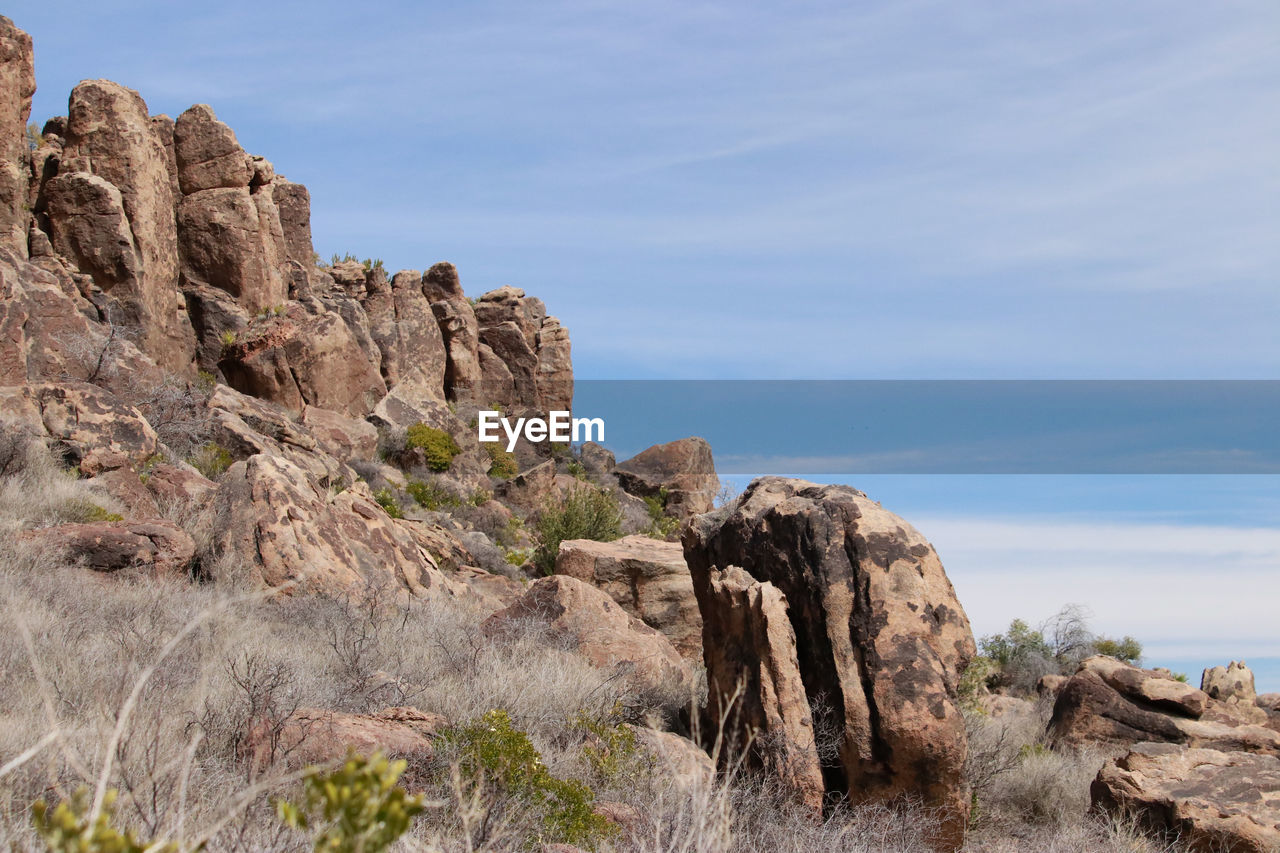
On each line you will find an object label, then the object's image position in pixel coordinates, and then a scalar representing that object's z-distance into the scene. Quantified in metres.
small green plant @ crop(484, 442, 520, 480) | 35.56
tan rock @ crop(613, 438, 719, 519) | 37.66
